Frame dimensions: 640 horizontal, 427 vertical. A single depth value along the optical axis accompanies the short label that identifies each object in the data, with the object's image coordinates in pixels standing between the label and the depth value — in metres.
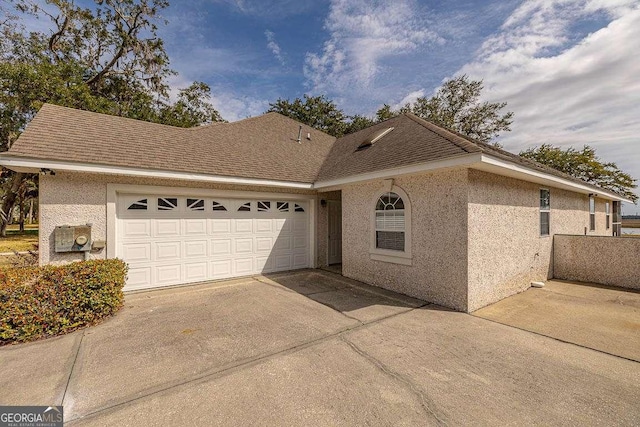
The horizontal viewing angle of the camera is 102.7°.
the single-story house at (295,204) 5.52
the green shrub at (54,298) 3.89
